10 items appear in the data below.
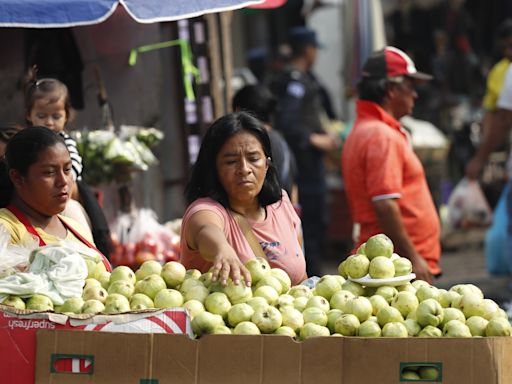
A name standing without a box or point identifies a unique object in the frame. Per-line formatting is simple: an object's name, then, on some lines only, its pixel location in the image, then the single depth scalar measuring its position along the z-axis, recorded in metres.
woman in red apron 9.21
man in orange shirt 12.40
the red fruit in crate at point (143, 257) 13.87
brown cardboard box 7.49
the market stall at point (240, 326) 7.53
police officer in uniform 19.59
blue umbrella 11.14
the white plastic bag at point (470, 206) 19.27
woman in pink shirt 9.31
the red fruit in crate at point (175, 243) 14.32
